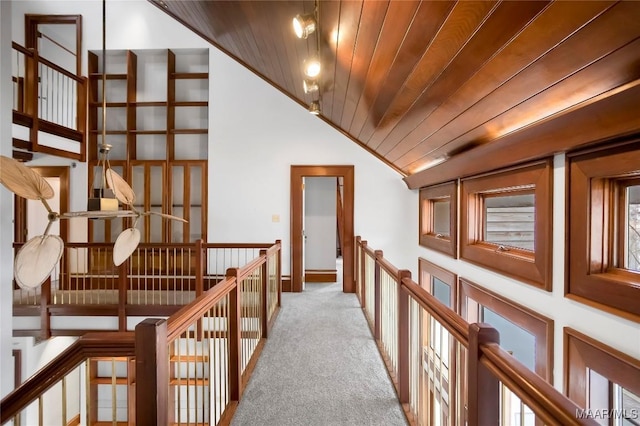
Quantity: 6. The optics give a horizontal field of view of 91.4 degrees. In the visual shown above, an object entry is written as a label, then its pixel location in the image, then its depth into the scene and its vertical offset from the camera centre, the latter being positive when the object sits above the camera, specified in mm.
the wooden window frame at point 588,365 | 1449 -776
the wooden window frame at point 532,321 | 1970 -778
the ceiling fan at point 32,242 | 1499 -154
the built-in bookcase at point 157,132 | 5270 +1373
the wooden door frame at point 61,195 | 5250 +291
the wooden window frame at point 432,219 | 3408 -83
